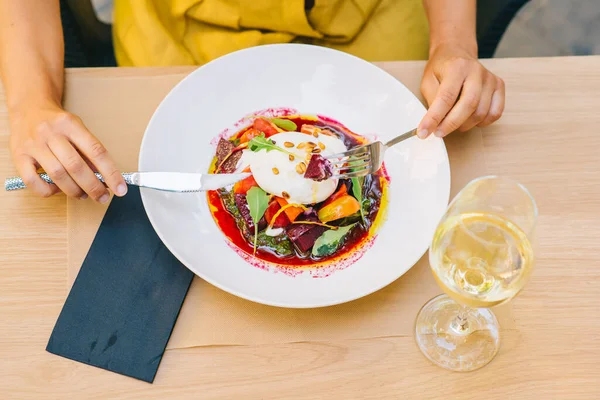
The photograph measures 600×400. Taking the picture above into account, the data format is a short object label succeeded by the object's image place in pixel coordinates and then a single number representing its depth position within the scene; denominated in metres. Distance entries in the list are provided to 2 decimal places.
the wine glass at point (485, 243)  0.92
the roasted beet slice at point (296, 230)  1.18
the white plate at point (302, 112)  1.12
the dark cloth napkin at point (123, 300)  1.08
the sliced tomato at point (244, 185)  1.25
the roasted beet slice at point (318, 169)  1.21
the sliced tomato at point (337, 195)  1.25
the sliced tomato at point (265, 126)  1.32
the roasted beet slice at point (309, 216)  1.23
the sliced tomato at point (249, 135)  1.32
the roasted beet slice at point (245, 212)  1.21
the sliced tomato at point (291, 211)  1.21
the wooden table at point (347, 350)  1.06
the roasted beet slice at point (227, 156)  1.28
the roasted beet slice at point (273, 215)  1.21
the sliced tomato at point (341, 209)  1.22
